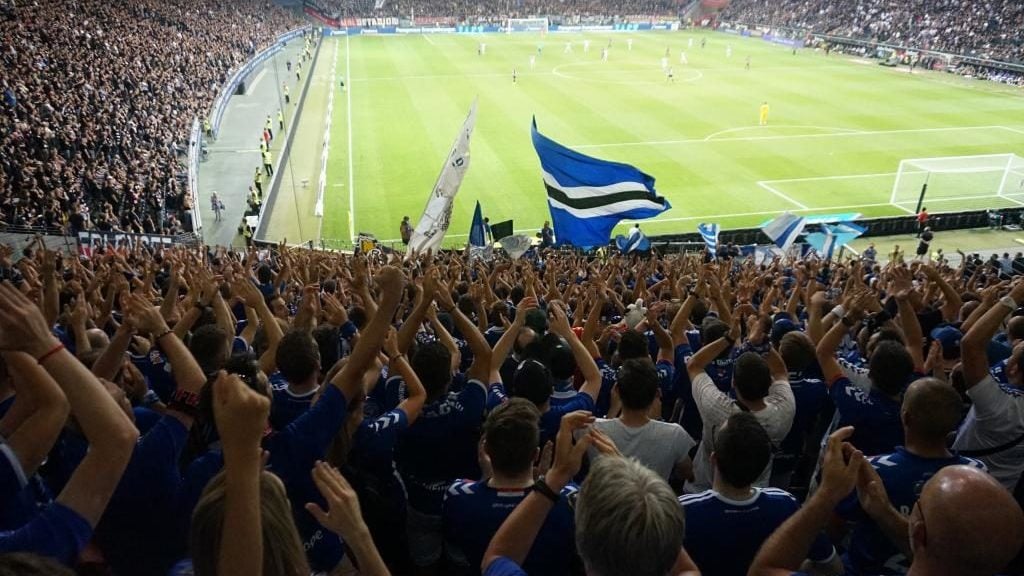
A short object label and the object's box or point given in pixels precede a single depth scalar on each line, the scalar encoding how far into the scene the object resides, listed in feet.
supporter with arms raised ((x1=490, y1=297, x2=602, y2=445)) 13.01
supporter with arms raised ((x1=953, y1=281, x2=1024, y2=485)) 12.81
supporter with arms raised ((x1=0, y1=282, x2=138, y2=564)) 6.81
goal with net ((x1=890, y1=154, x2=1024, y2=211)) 83.41
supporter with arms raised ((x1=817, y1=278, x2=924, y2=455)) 13.66
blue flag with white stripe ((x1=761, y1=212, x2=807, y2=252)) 59.11
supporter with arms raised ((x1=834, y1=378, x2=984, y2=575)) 10.46
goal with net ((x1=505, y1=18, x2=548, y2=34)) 237.74
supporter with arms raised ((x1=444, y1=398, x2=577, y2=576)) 9.12
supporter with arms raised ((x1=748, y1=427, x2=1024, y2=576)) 6.72
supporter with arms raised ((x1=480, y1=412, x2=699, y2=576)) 6.46
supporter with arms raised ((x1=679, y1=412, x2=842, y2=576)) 9.37
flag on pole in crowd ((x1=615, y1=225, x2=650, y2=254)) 57.41
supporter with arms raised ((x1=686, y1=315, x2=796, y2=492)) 12.81
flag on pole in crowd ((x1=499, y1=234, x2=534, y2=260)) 53.01
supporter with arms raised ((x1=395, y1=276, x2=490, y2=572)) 12.82
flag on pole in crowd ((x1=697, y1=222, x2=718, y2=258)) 54.85
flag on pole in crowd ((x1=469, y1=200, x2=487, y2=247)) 56.70
